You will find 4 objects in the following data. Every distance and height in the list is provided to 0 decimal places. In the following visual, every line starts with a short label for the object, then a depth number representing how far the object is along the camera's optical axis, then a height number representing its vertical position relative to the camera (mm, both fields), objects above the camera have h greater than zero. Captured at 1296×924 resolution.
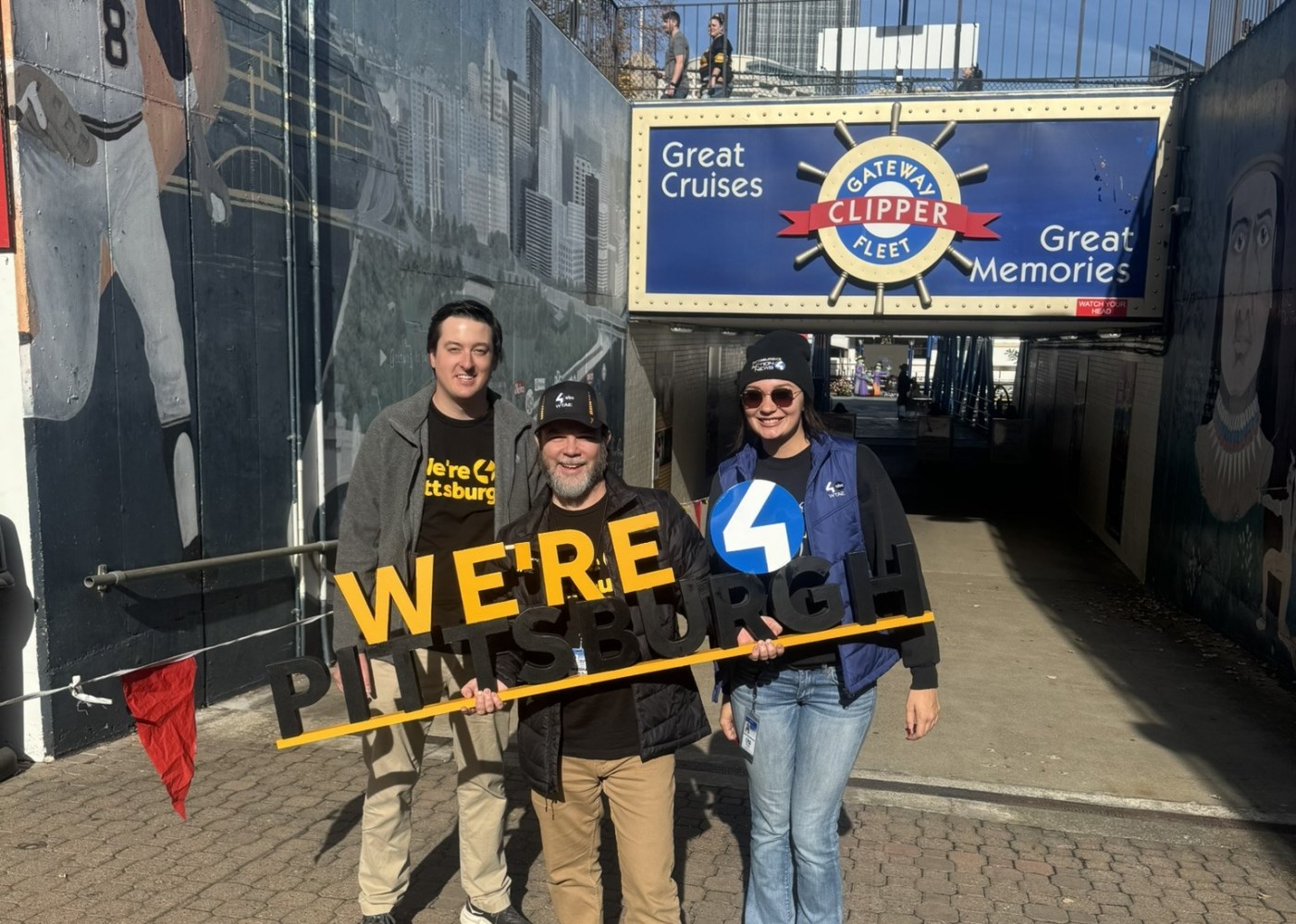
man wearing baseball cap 2869 -1064
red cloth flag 3520 -1317
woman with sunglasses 2977 -962
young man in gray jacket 3295 -572
